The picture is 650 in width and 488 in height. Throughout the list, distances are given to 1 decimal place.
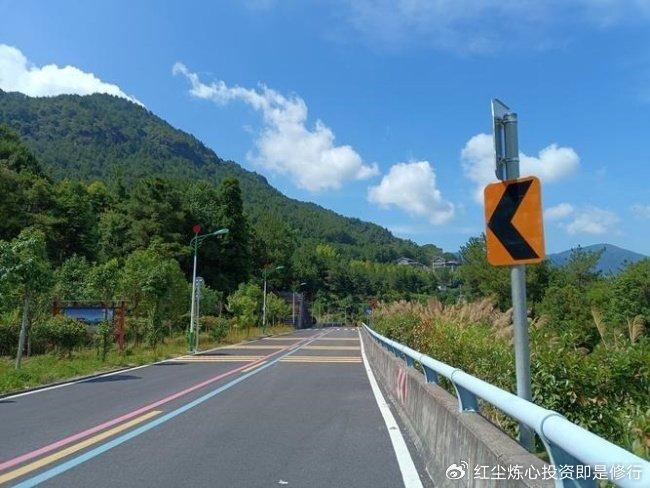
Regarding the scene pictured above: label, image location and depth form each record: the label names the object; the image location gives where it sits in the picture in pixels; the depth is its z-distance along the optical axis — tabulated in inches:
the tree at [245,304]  2314.2
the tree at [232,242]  3282.5
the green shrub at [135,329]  1244.6
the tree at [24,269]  662.5
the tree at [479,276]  2231.8
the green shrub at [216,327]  1541.6
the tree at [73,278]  1589.6
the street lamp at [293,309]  4193.4
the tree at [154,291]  1198.3
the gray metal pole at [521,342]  174.4
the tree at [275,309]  3159.5
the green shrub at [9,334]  1007.0
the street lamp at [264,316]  2467.8
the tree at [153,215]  2918.3
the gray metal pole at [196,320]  1220.8
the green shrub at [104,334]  886.0
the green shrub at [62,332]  908.6
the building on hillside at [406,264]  7521.2
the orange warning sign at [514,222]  178.9
